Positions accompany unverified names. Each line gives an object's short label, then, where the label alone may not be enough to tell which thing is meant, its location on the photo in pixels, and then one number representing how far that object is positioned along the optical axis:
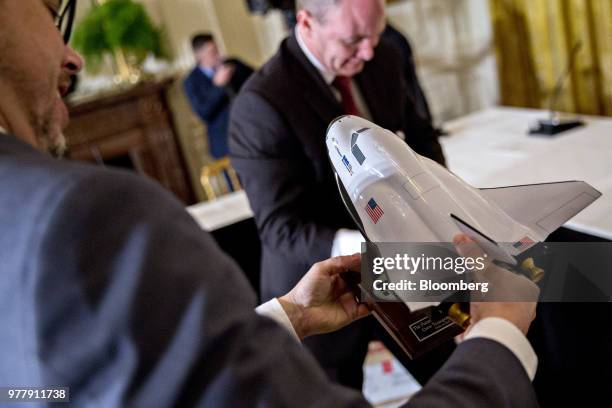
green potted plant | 3.52
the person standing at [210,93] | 3.18
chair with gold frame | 2.46
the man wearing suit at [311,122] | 0.90
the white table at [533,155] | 1.04
